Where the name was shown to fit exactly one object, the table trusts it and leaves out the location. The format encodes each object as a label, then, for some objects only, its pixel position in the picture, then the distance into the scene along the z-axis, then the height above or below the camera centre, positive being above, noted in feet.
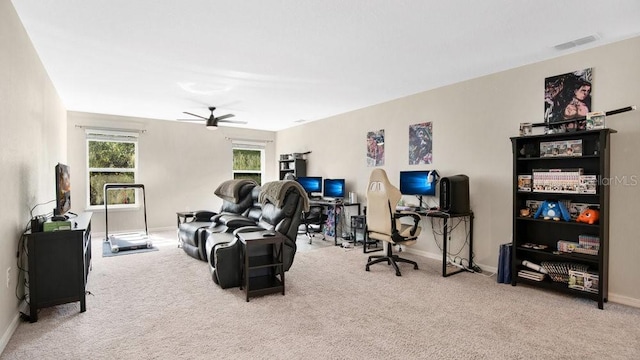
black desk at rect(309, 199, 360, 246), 18.34 -1.64
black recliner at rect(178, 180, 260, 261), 14.79 -1.98
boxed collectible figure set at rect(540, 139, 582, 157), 10.48 +0.88
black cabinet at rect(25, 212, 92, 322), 8.56 -2.46
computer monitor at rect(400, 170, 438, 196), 14.90 -0.32
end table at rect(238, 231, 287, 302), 10.52 -2.92
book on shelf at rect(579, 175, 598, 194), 9.93 -0.28
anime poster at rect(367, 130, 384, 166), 18.10 +1.53
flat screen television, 10.48 -0.47
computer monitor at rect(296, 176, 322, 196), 22.00 -0.50
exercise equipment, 17.10 -3.58
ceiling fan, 18.81 +3.12
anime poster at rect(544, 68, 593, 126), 10.78 +2.66
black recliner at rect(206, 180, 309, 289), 11.12 -2.18
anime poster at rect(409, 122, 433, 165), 15.57 +1.53
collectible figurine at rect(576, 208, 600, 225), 9.91 -1.24
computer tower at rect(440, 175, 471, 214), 13.05 -0.75
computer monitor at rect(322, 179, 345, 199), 20.01 -0.78
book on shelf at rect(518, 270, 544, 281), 11.04 -3.38
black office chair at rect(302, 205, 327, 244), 19.76 -2.68
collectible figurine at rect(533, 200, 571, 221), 10.53 -1.18
